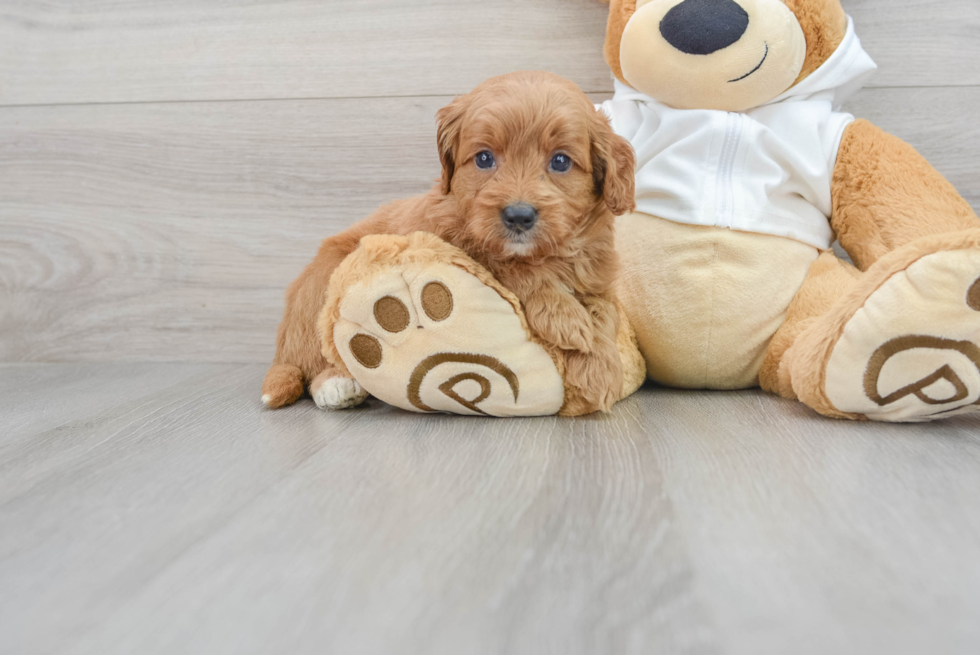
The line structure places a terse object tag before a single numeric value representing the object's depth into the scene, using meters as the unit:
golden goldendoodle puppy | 0.86
